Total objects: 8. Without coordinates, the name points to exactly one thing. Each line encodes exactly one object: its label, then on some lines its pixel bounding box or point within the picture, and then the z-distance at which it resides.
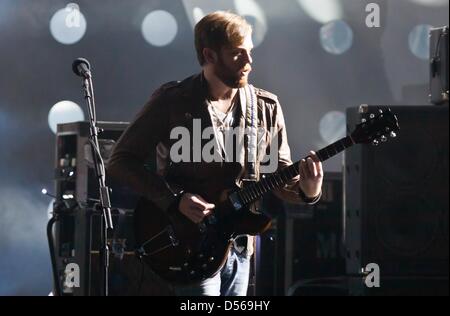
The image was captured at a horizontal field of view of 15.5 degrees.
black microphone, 7.53
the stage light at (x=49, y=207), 13.24
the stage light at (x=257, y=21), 14.47
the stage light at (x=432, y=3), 14.80
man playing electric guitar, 6.75
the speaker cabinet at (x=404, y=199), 9.51
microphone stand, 7.30
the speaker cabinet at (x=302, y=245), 10.96
